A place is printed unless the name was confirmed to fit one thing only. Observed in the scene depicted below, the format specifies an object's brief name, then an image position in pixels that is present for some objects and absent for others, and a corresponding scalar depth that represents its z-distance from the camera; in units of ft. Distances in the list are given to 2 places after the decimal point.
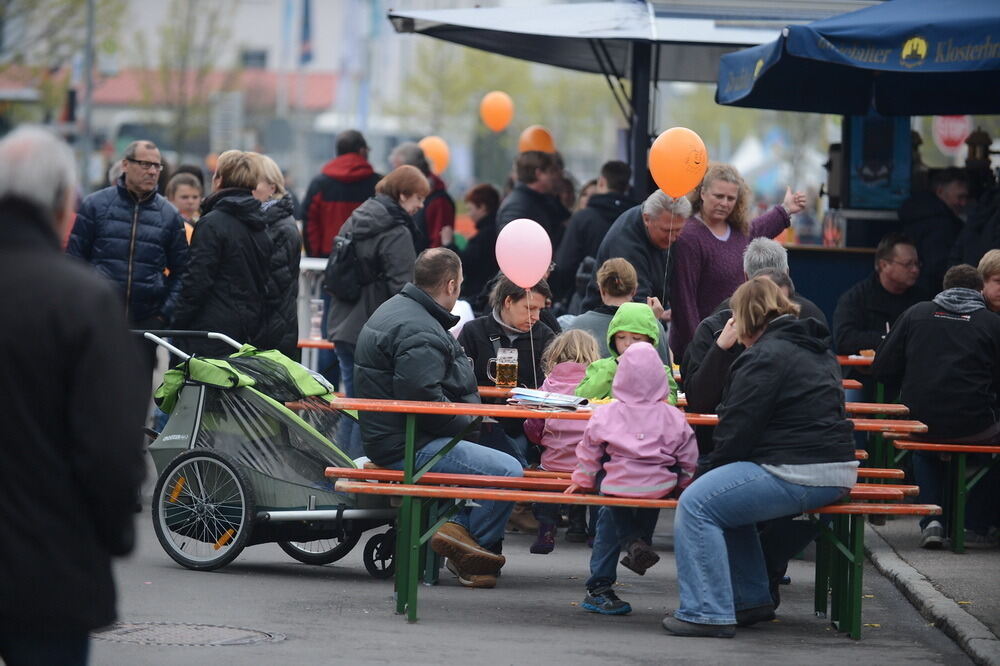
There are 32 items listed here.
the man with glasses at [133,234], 66.54
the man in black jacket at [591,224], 81.15
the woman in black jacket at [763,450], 45.24
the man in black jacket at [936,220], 80.33
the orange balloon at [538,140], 110.72
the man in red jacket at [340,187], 90.89
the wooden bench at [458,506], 47.53
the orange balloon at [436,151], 128.36
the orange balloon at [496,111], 130.62
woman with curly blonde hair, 65.72
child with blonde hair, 55.67
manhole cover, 44.60
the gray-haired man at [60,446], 24.17
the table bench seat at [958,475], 62.03
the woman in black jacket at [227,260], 63.77
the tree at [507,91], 392.27
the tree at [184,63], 358.43
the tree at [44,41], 263.90
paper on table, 50.42
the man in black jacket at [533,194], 87.56
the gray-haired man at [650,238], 66.69
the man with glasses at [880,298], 72.02
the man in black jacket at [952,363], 61.93
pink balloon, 60.34
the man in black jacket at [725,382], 50.62
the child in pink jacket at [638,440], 47.34
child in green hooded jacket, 51.11
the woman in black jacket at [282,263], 66.44
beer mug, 58.18
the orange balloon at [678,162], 65.57
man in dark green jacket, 50.24
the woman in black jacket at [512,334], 62.13
